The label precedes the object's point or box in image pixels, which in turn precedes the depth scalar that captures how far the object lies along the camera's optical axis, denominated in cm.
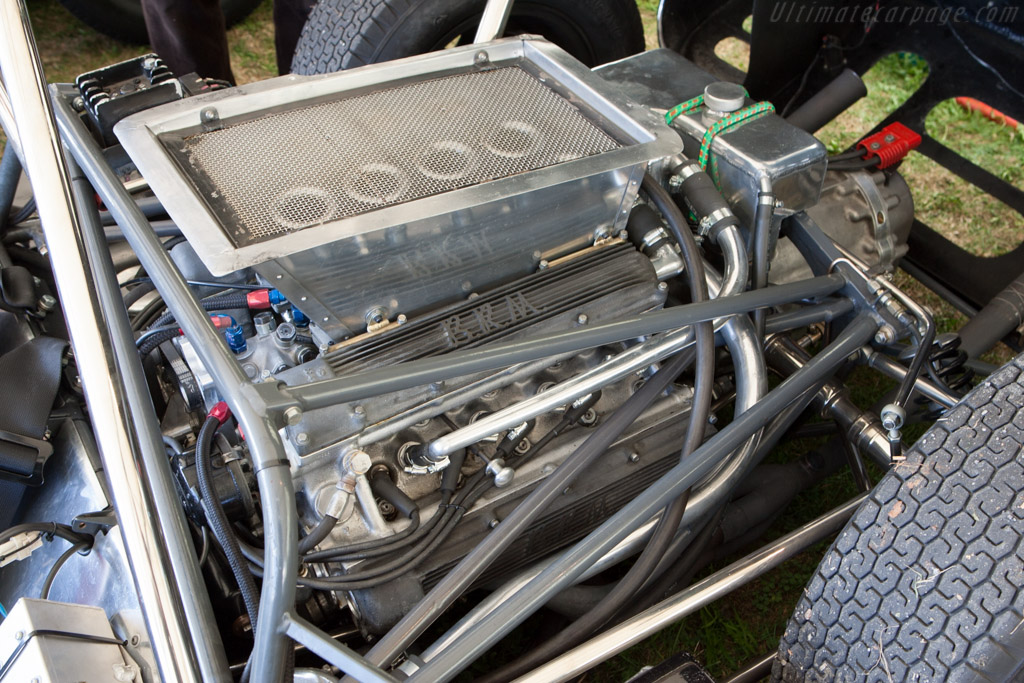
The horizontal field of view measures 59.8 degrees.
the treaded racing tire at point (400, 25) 200
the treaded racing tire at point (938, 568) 119
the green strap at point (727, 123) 174
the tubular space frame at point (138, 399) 103
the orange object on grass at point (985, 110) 313
